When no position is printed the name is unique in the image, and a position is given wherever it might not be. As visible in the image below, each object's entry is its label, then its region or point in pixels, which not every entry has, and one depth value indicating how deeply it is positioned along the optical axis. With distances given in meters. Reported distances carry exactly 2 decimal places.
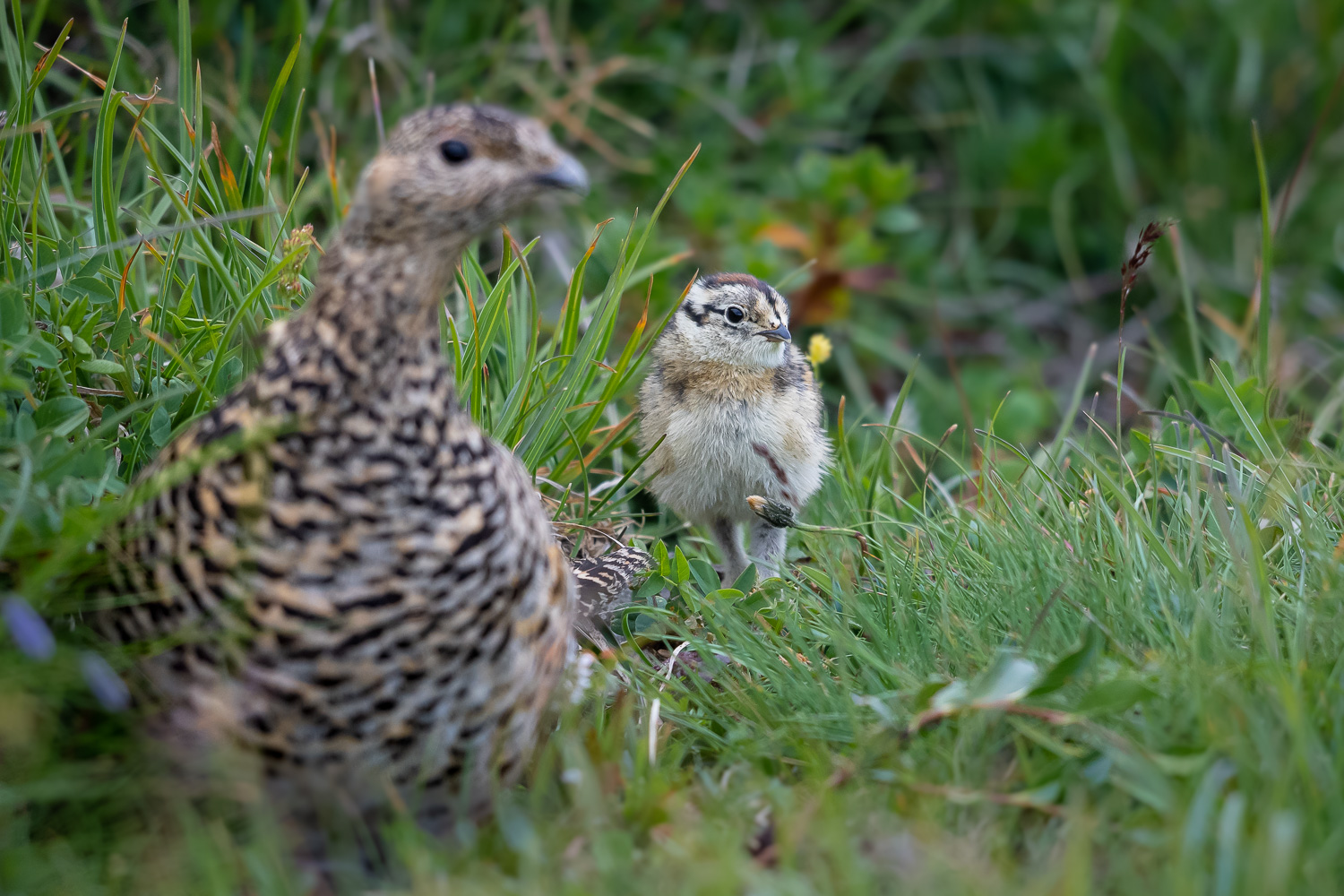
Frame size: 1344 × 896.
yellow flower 9.45
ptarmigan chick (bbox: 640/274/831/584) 8.32
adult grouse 4.78
